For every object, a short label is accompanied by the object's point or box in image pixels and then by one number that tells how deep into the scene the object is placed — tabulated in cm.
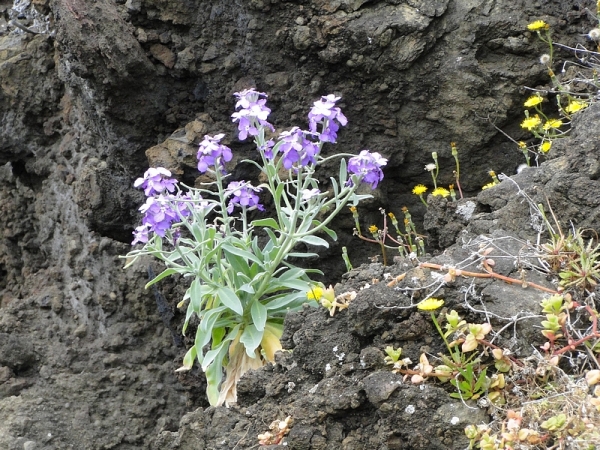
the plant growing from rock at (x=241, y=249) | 301
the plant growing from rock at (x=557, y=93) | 364
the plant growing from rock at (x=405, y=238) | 345
